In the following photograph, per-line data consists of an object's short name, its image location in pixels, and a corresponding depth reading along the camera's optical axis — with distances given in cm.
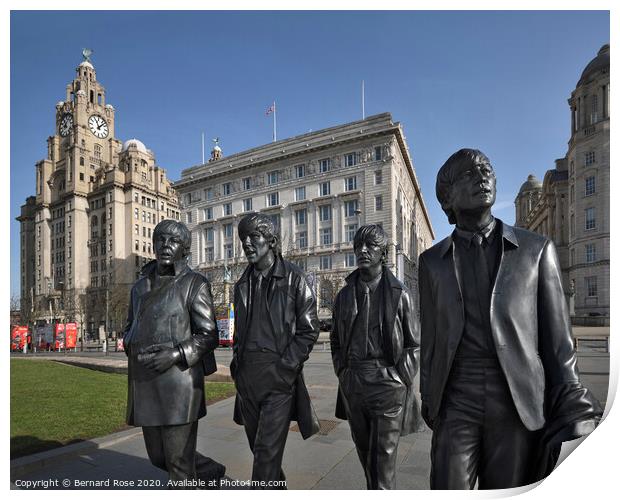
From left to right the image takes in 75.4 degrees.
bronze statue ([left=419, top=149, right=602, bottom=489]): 221
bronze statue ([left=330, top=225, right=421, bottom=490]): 360
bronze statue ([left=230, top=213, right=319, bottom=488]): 358
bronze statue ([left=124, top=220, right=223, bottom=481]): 350
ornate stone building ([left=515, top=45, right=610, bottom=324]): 3184
